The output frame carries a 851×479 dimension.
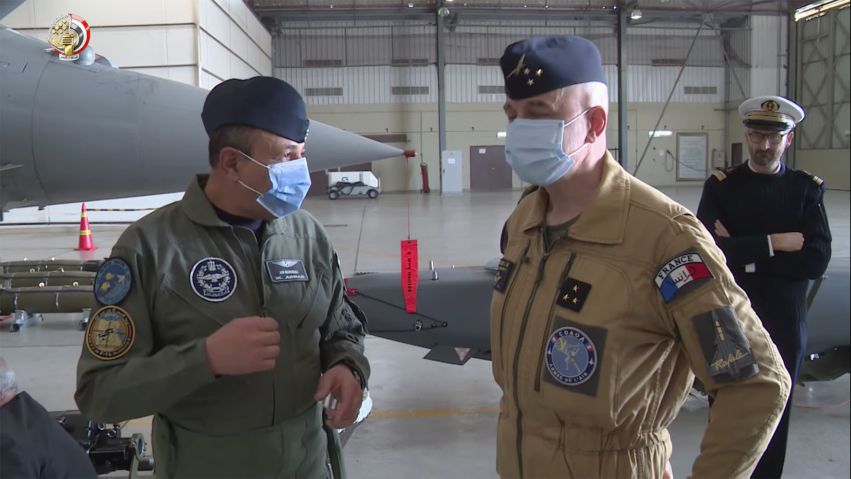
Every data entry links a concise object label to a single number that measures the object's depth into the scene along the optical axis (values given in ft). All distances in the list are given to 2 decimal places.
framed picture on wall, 92.53
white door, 91.86
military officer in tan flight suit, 3.83
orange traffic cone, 36.58
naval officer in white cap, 9.25
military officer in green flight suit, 4.40
